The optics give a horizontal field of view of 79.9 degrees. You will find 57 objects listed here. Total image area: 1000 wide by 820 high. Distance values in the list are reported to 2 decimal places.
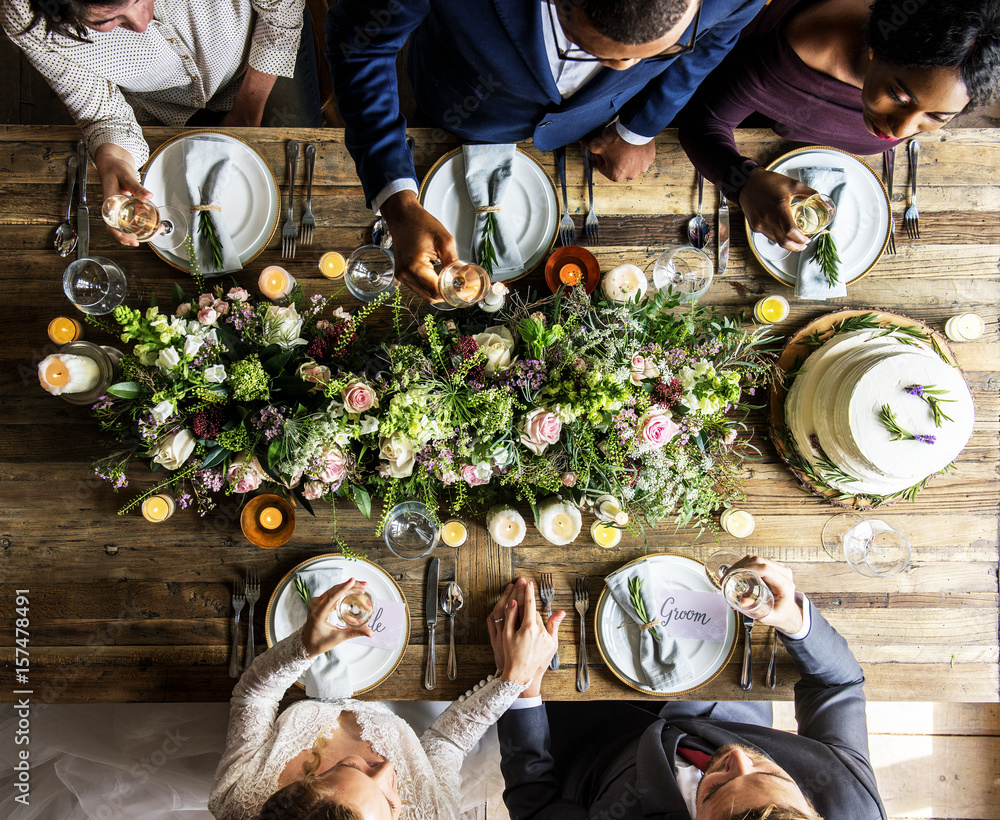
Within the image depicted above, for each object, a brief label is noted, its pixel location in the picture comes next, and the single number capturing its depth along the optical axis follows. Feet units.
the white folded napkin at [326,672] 5.83
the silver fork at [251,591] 5.92
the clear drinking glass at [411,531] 5.66
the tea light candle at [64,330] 5.73
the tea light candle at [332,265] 5.95
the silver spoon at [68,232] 5.98
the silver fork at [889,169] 6.13
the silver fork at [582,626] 5.98
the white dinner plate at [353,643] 5.90
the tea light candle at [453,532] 5.97
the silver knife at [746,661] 5.96
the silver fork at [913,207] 6.11
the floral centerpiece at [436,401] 4.85
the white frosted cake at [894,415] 5.05
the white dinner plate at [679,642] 5.92
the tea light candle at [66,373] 5.17
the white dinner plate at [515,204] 5.95
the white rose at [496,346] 4.93
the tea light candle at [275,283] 5.72
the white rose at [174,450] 5.09
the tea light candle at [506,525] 5.85
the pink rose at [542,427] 4.82
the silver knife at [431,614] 5.95
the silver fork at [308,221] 6.04
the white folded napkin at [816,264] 5.95
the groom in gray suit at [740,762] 5.44
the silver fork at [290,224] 6.00
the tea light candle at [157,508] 5.77
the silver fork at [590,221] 6.09
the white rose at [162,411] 4.93
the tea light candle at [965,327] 6.03
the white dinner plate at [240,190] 5.92
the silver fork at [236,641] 5.88
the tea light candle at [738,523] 6.02
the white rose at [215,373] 4.91
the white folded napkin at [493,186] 5.86
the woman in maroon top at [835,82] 4.59
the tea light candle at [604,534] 5.94
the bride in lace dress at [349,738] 5.36
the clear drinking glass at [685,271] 5.80
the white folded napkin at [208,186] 5.83
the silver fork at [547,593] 5.99
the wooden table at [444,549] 5.93
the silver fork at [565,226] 6.06
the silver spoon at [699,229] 6.13
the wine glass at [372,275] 5.77
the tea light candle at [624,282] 5.61
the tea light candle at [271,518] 5.84
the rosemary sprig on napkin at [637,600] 5.88
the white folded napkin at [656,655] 5.87
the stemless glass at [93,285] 5.72
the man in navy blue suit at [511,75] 3.66
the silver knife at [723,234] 6.11
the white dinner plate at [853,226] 6.03
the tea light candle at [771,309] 5.98
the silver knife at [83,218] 5.97
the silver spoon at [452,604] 5.99
